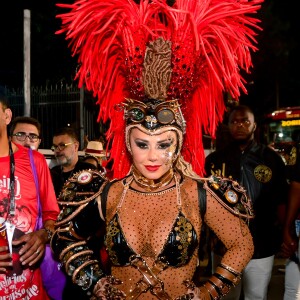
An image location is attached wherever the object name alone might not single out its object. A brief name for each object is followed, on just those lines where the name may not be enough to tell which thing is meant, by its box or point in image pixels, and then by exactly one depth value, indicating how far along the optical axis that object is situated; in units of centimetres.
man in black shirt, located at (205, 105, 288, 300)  497
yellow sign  1825
